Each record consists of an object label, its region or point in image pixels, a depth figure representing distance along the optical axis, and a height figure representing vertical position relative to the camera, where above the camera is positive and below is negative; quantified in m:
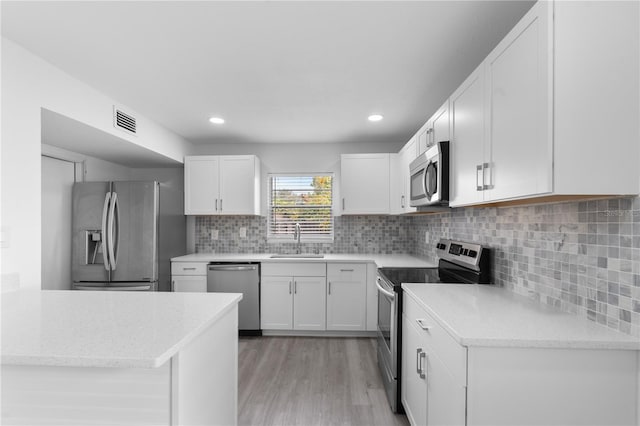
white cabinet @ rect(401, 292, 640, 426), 1.03 -0.59
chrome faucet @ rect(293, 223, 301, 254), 3.89 -0.28
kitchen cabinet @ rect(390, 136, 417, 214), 2.89 +0.37
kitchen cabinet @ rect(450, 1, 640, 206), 0.99 +0.38
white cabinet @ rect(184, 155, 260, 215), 3.64 +0.32
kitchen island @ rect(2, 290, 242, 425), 0.92 -0.52
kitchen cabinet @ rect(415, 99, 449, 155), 1.93 +0.59
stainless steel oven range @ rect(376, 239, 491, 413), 2.00 -0.47
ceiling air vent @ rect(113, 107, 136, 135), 2.51 +0.77
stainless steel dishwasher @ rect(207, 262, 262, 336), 3.39 -0.80
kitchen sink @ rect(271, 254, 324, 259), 3.67 -0.53
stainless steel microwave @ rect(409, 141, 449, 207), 1.88 +0.25
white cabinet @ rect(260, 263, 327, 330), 3.38 -0.94
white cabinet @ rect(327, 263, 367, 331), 3.35 -0.91
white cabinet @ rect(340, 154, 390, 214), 3.57 +0.35
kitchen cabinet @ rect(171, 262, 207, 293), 3.41 -0.72
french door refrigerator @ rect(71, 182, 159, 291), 3.00 -0.24
